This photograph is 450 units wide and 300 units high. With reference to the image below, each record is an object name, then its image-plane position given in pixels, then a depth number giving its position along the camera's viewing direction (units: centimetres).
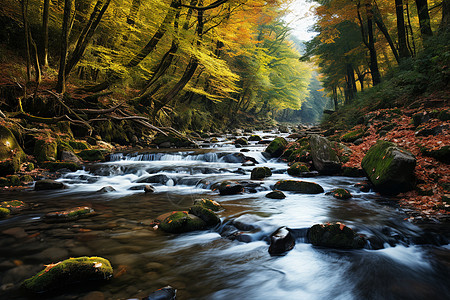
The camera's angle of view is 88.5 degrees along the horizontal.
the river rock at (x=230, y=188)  587
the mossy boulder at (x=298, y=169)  796
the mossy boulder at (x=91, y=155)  957
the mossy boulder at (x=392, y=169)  475
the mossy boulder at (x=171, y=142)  1482
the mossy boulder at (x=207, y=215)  386
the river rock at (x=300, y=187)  584
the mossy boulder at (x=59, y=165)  762
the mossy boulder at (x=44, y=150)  778
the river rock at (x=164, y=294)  197
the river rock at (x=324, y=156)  758
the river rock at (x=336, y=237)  308
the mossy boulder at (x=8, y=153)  610
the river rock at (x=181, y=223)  364
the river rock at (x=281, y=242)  307
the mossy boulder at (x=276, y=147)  1095
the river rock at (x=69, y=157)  843
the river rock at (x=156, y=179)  744
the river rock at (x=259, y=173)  740
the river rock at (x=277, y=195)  541
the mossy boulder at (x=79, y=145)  989
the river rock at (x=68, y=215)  389
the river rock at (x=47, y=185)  597
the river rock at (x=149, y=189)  632
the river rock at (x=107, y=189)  616
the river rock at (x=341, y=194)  530
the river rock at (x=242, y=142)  1560
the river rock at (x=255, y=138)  1806
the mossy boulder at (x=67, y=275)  207
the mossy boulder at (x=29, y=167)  702
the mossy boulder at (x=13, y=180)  607
